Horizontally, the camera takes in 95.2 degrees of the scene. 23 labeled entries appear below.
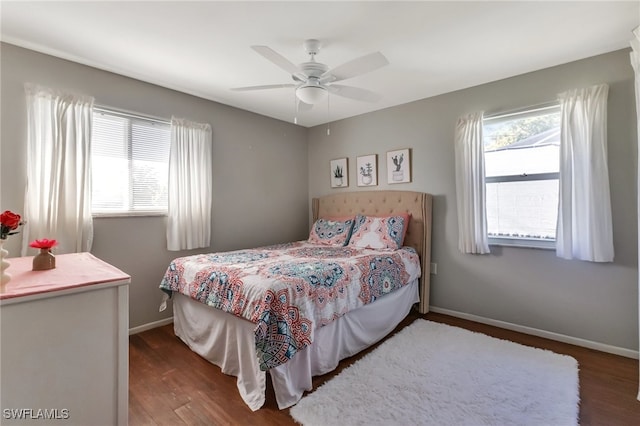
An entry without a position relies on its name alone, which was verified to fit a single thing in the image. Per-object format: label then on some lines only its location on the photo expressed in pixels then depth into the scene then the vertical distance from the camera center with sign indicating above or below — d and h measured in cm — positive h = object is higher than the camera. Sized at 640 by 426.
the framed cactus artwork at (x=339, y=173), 417 +60
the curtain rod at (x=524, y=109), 264 +99
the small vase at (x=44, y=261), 141 -22
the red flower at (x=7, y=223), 121 -3
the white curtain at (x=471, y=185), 295 +29
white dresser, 102 -50
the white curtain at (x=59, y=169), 228 +38
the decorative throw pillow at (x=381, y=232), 322 -21
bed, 178 -66
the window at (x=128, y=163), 264 +51
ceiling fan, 190 +101
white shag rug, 167 -115
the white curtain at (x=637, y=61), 187 +98
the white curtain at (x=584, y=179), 234 +28
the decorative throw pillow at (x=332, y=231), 359 -21
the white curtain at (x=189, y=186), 303 +32
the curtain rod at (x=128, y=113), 263 +98
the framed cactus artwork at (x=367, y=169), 387 +61
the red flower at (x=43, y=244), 142 -14
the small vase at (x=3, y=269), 112 -21
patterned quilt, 175 -52
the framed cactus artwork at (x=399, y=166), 357 +60
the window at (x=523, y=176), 269 +36
